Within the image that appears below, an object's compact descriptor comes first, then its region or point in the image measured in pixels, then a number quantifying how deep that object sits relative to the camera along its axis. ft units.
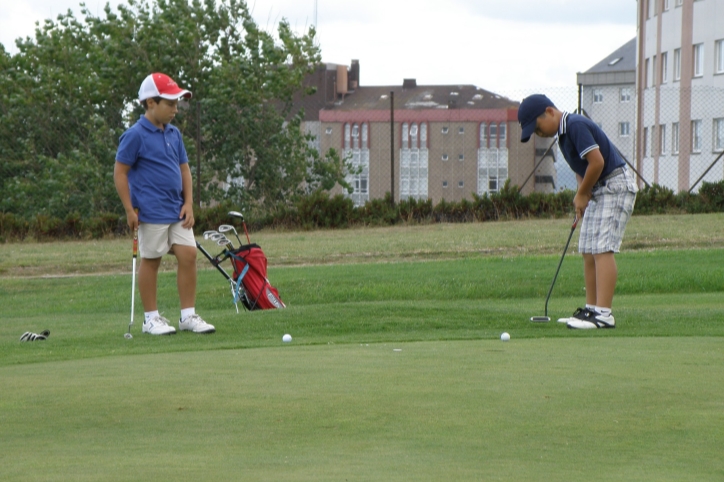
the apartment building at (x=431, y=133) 353.10
